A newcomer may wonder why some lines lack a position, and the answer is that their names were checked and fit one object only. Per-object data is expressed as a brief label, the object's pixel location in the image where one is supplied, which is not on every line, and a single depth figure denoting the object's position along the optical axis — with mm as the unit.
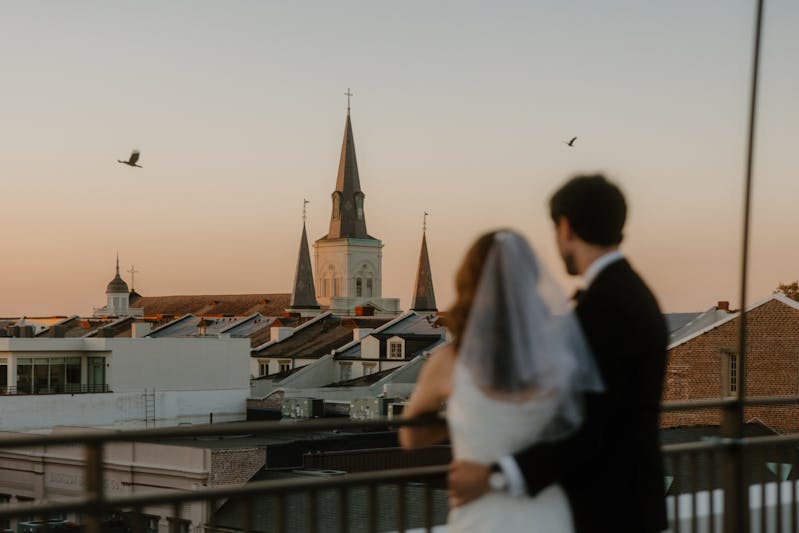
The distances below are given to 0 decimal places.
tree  79250
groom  3076
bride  2961
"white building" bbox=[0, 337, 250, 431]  53719
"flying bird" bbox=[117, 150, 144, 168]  26625
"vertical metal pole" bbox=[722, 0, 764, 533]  4758
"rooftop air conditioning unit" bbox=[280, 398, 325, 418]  52759
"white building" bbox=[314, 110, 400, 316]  137625
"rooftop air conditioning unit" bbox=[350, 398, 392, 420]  48688
